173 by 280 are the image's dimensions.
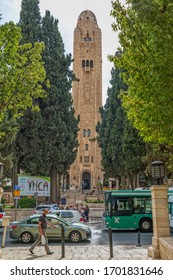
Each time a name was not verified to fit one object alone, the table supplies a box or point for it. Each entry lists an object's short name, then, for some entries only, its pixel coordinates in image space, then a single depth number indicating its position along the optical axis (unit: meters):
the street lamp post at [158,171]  10.41
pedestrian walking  10.64
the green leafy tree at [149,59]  8.98
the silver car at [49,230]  14.77
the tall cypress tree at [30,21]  33.75
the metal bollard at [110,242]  9.84
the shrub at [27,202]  27.36
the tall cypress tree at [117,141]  29.36
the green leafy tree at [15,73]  13.06
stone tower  61.38
